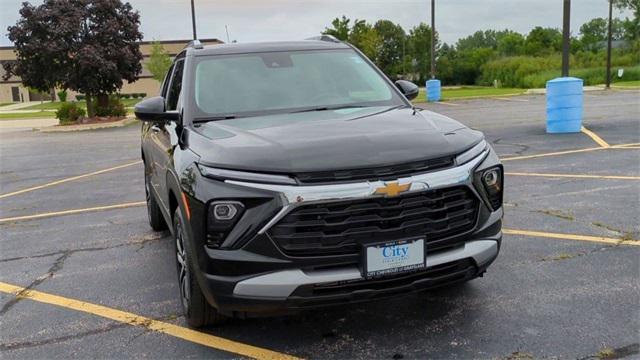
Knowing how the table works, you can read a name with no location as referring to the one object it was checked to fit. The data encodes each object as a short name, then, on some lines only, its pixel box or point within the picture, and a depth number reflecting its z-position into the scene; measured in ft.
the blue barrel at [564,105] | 40.75
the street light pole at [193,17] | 85.20
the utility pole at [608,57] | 120.07
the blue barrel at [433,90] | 99.04
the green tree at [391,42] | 302.66
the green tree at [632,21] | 235.81
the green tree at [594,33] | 296.30
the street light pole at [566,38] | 42.86
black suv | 9.84
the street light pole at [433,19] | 102.27
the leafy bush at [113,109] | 88.58
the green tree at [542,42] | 296.63
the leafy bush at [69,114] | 86.53
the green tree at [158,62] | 173.37
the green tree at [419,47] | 301.22
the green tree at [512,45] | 333.01
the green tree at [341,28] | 185.15
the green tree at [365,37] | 186.39
